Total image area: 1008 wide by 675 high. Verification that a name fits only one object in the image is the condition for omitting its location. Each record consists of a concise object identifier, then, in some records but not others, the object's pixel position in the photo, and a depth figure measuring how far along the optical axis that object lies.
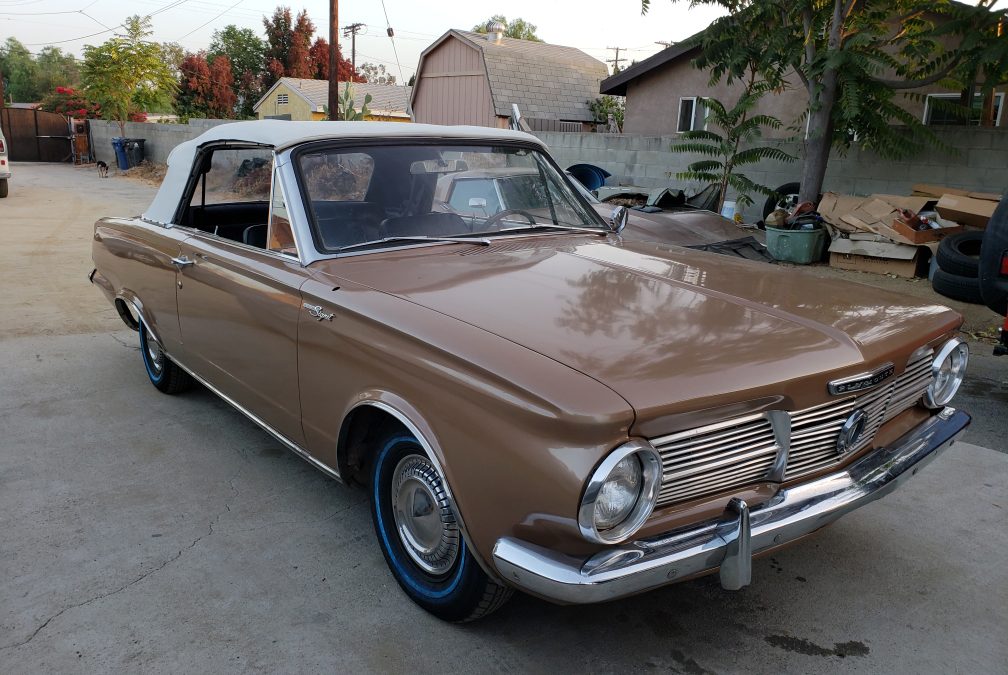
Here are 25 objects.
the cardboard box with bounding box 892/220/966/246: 8.56
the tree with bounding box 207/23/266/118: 60.28
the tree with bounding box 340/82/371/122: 19.92
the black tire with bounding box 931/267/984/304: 5.76
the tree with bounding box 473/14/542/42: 74.94
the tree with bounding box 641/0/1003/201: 9.08
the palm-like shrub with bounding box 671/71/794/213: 10.30
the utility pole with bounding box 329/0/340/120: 18.28
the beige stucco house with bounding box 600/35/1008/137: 15.95
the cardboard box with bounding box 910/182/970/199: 9.34
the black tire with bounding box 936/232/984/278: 5.86
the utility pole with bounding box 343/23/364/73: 58.71
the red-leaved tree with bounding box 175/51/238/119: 50.56
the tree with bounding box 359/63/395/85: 81.50
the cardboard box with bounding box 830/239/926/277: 8.74
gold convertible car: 2.03
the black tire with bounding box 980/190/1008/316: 4.84
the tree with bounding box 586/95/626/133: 30.05
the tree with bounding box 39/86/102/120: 33.59
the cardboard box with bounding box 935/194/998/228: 8.40
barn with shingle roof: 28.48
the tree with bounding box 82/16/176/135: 27.67
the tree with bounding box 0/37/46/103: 86.63
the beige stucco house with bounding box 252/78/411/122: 42.06
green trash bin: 9.52
